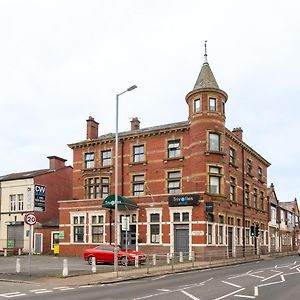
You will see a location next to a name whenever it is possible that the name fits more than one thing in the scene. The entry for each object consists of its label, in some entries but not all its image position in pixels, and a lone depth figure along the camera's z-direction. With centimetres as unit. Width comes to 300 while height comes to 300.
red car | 2119
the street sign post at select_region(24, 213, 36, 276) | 1554
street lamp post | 1661
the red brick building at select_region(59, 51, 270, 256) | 2724
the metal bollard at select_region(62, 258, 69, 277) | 1533
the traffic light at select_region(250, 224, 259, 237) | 2984
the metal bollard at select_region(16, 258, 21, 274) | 1661
